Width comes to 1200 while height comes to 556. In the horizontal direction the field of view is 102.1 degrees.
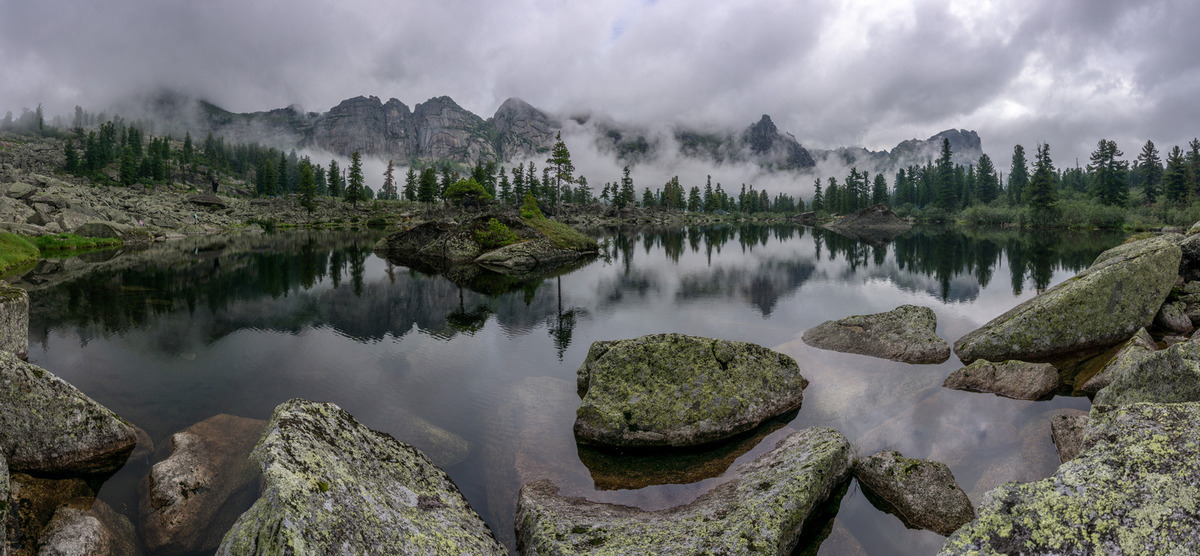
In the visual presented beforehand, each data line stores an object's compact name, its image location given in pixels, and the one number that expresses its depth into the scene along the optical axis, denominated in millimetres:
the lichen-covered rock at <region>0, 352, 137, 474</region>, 8633
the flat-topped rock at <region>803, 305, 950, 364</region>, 16031
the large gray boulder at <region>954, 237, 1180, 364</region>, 14797
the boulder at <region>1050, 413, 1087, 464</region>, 9414
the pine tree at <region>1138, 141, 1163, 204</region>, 109562
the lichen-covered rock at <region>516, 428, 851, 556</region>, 6656
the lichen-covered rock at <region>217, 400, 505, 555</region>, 4574
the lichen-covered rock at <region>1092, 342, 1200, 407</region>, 8367
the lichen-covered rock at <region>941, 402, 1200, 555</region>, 4781
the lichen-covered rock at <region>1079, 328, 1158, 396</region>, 11430
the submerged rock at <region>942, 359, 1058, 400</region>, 12477
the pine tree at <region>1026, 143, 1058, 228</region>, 92125
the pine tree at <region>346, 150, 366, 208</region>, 132500
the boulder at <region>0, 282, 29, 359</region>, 14023
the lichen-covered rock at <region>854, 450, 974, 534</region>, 7941
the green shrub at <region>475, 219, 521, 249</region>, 49719
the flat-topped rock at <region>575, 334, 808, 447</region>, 11016
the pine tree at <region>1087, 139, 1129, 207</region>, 90625
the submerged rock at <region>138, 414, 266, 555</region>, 7793
